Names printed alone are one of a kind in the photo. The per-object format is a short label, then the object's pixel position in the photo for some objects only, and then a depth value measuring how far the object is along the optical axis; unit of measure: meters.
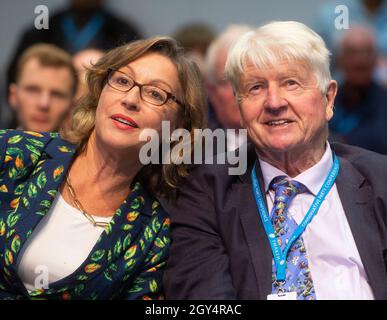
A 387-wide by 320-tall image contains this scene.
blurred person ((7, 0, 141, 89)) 9.20
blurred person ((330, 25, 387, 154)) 8.32
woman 4.87
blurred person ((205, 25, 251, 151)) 7.43
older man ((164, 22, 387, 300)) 4.77
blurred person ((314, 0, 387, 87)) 9.14
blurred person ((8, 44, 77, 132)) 7.51
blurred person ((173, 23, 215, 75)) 9.39
